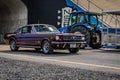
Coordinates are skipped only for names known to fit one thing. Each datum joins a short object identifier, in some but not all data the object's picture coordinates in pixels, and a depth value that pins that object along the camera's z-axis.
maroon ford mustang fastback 12.62
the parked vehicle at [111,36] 14.77
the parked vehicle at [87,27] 16.17
